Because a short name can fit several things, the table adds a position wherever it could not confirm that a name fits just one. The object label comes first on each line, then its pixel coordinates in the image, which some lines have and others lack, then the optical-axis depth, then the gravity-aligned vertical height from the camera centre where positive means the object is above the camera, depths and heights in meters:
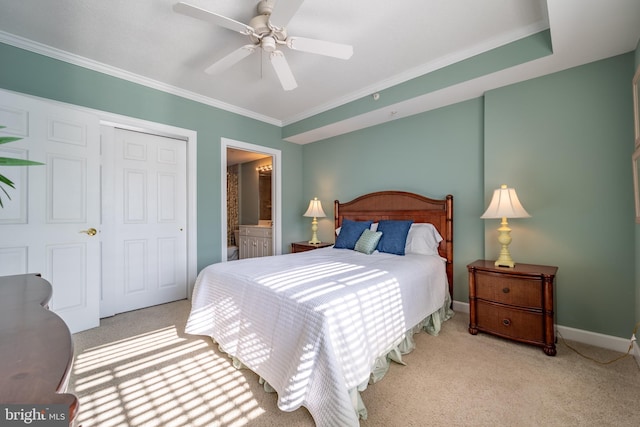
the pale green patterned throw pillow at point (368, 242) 3.06 -0.31
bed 1.43 -0.66
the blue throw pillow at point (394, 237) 2.99 -0.26
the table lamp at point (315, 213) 4.17 +0.01
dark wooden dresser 0.47 -0.31
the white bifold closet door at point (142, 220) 3.01 -0.07
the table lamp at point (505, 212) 2.38 +0.01
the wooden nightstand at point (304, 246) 4.04 -0.48
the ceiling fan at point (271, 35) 1.70 +1.25
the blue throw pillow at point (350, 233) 3.38 -0.24
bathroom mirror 5.80 +0.45
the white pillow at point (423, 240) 3.04 -0.29
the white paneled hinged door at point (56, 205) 2.30 +0.09
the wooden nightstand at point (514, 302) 2.16 -0.74
